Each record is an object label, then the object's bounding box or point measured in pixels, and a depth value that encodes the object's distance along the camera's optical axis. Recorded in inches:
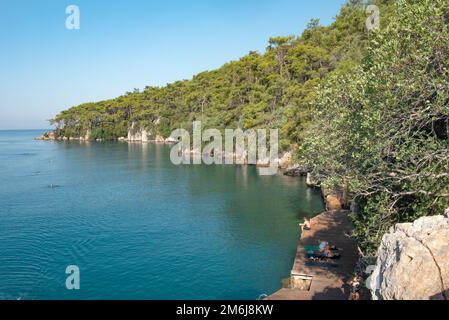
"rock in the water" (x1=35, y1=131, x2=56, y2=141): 6020.2
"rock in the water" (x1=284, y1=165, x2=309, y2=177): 1959.9
